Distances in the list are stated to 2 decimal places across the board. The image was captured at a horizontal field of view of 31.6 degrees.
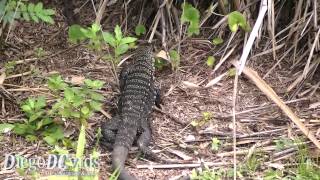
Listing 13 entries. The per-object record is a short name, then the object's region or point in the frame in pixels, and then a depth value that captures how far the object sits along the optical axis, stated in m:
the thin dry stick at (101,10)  5.04
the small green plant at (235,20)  4.58
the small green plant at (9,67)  4.77
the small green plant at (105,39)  4.28
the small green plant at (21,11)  4.20
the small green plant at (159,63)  5.03
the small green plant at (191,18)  4.69
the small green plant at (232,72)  4.79
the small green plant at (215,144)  4.17
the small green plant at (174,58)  4.82
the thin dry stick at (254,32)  4.04
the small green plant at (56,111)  4.09
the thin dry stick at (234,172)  3.62
